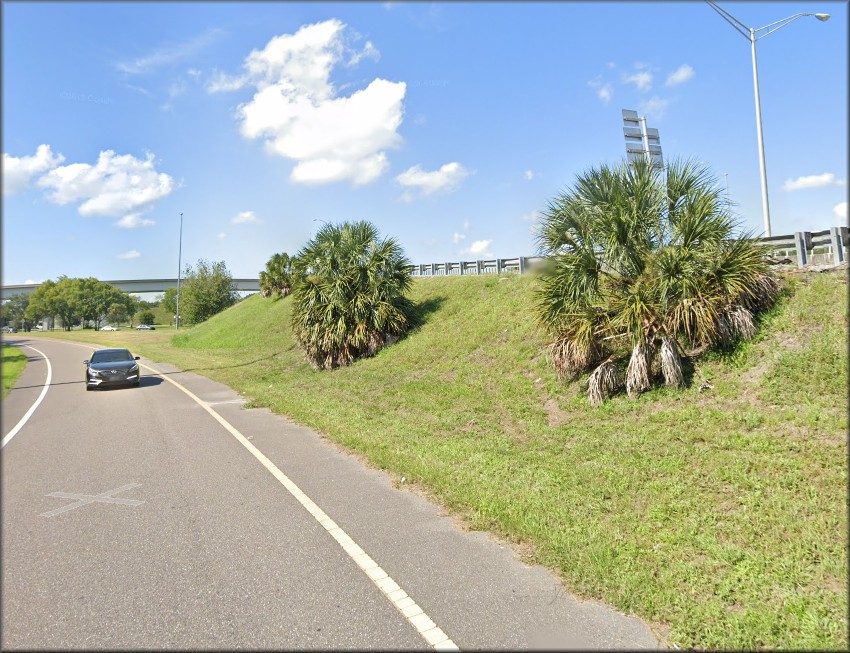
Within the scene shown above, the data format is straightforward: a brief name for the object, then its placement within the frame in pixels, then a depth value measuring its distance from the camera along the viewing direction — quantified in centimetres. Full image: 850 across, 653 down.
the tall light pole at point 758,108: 1370
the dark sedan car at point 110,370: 1744
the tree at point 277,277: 4177
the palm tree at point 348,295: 1870
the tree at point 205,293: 5845
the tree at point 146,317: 11538
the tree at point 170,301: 10108
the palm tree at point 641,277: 871
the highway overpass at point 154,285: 7883
